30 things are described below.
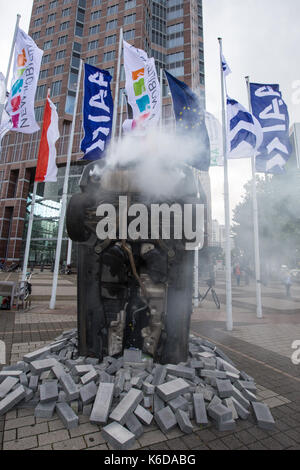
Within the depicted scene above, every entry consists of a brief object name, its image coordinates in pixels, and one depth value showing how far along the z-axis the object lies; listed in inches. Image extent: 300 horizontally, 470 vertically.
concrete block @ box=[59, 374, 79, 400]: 104.7
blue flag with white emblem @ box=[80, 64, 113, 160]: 319.9
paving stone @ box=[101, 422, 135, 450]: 83.4
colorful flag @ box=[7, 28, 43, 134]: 291.4
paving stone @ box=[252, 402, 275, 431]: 98.8
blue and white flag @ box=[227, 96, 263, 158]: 274.7
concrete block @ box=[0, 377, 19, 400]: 107.4
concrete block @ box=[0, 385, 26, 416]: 100.1
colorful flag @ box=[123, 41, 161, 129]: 316.5
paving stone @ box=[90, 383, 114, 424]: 95.0
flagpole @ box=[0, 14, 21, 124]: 302.0
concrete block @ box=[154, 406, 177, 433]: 93.6
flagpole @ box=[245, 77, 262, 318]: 306.3
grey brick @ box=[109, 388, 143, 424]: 93.4
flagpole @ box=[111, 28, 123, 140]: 328.5
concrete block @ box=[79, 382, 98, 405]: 103.3
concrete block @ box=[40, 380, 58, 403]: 102.7
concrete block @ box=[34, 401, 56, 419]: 99.1
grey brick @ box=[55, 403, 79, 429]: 92.9
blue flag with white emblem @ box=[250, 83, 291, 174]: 297.9
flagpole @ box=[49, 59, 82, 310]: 328.2
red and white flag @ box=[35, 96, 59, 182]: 337.9
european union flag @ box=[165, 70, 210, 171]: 273.7
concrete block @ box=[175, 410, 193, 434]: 93.9
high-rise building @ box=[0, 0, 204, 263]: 1347.2
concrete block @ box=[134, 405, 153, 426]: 95.8
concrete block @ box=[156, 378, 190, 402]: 103.2
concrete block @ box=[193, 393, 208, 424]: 98.3
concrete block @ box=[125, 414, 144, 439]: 90.6
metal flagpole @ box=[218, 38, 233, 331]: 261.9
